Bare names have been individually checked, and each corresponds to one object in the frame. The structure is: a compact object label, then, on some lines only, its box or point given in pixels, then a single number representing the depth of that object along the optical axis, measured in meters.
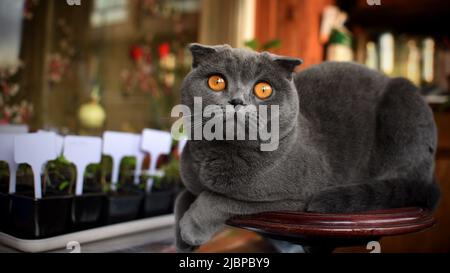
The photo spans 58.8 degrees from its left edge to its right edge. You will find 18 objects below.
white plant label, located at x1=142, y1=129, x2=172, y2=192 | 0.96
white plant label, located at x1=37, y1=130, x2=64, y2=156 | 0.70
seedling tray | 0.62
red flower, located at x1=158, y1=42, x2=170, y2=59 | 1.96
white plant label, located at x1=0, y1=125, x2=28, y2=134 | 0.70
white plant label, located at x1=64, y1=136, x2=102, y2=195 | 0.72
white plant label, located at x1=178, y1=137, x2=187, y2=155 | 1.14
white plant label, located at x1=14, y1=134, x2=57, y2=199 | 0.62
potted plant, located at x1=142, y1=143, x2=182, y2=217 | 1.01
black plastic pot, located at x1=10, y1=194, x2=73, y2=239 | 0.64
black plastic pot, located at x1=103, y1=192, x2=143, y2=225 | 0.86
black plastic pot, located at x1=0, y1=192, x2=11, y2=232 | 0.62
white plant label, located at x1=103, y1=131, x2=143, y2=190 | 0.83
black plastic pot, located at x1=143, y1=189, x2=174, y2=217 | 1.00
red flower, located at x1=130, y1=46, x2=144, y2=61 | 2.00
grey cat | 0.61
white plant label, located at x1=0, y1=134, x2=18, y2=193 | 0.61
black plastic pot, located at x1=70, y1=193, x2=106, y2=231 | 0.74
